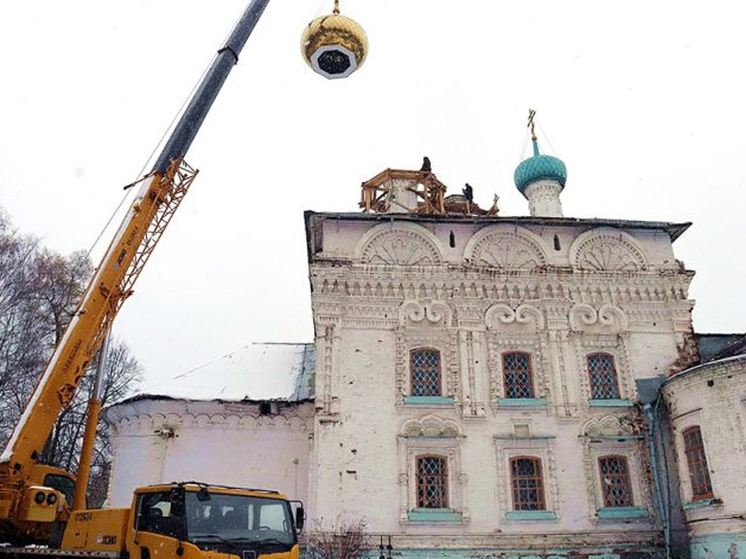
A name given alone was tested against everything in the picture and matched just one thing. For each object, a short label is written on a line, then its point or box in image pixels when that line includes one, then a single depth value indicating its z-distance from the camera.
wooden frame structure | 18.98
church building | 13.62
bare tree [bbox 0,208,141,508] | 20.08
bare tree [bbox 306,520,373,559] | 12.81
